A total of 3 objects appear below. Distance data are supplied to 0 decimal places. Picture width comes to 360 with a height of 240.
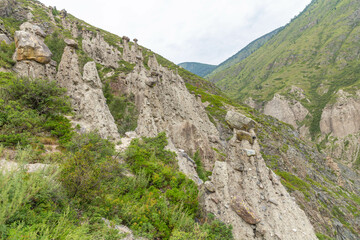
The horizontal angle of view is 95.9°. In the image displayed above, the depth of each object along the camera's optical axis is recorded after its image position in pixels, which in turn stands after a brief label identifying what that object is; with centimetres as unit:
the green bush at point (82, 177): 485
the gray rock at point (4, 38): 1966
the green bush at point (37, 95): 878
